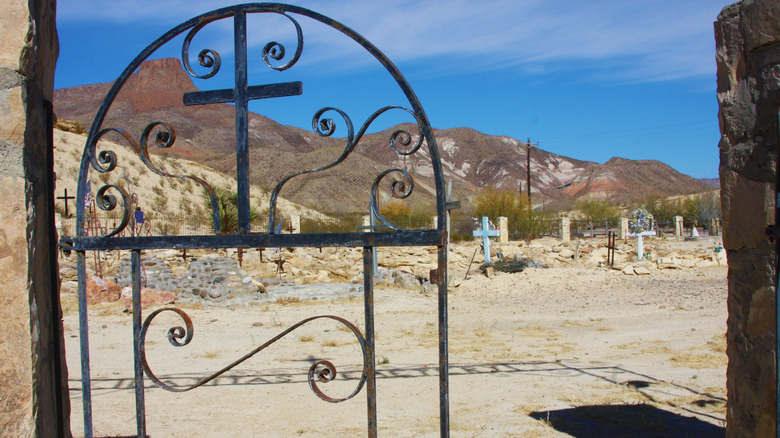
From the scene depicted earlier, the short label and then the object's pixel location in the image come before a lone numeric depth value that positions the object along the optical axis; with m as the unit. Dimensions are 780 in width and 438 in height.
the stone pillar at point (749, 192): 2.48
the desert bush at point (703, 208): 39.78
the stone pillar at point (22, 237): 2.15
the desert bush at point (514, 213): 31.95
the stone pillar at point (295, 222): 23.98
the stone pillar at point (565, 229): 29.01
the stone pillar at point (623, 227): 28.92
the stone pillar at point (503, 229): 27.72
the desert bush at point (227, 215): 19.05
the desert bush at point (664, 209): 43.22
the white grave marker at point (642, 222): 25.83
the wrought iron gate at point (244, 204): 2.43
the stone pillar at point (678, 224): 34.06
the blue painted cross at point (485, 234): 19.44
